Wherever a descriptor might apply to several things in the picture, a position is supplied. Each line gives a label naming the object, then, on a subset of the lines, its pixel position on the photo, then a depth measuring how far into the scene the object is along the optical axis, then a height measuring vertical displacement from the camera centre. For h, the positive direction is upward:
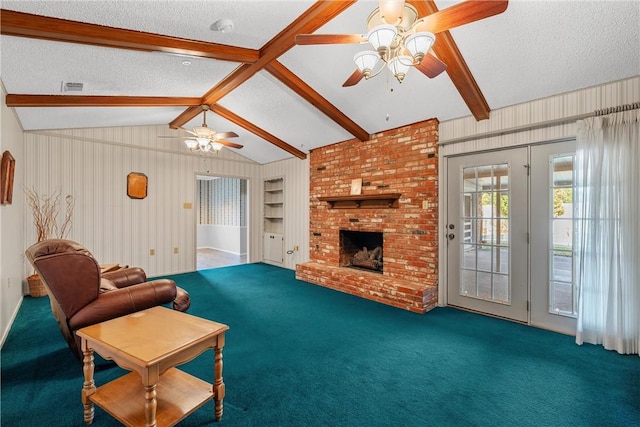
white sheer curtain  2.61 -0.16
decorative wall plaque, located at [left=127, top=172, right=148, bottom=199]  5.45 +0.47
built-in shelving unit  6.97 -0.20
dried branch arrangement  4.51 -0.05
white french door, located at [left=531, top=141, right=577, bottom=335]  3.09 -0.28
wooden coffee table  1.47 -0.79
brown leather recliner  1.97 -0.57
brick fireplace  3.98 -0.04
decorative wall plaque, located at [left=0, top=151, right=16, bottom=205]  2.85 +0.32
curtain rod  2.67 +0.93
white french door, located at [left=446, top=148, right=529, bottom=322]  3.39 -0.26
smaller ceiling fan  4.20 +1.05
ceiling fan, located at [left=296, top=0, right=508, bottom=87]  1.69 +1.12
